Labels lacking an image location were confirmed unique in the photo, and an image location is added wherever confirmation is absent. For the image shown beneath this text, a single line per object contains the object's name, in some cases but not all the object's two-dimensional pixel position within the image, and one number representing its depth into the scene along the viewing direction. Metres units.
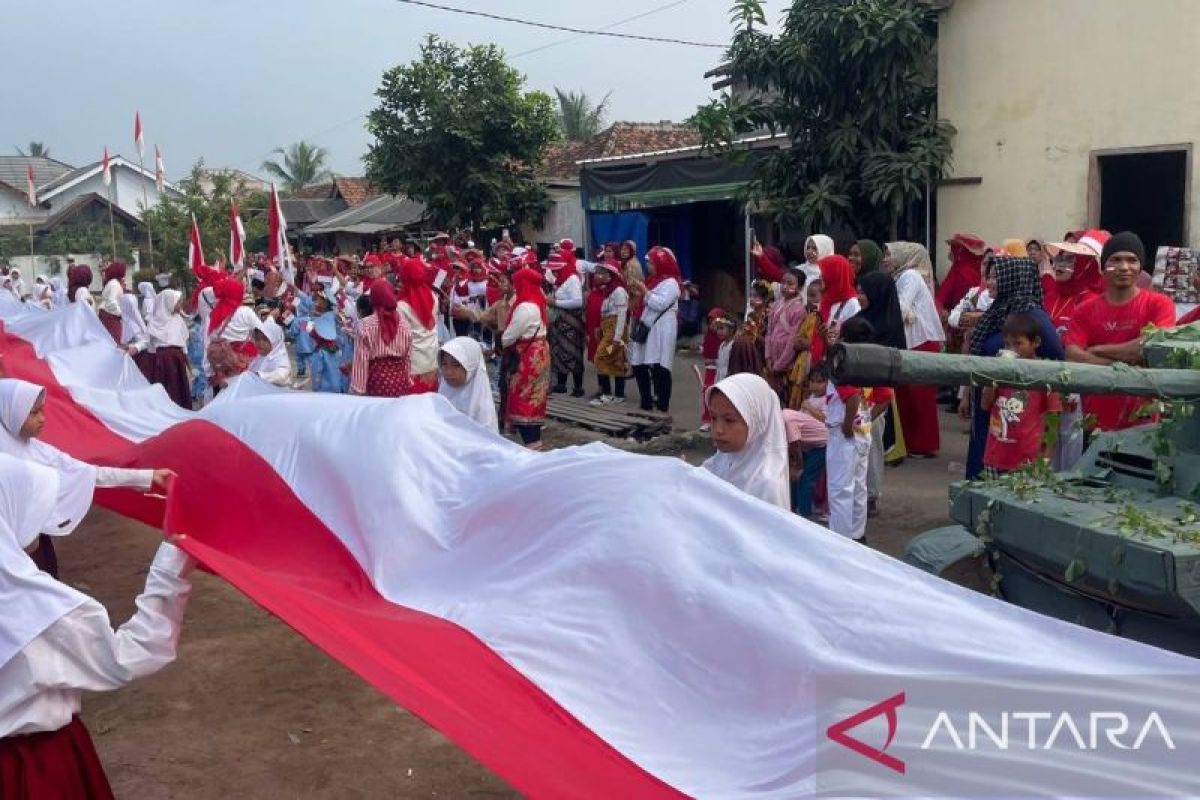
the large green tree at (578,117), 42.96
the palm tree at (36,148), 78.81
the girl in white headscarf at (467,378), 7.39
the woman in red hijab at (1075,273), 7.77
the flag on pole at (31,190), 41.19
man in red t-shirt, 6.17
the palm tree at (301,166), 57.92
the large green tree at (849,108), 11.66
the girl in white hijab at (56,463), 4.00
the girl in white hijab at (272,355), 8.30
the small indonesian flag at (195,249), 15.30
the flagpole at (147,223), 31.15
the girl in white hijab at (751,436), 4.30
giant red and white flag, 2.82
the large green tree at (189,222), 31.02
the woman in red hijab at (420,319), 8.77
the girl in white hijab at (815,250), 9.52
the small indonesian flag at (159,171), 29.59
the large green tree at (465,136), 22.19
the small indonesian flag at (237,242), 14.86
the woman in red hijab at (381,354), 8.50
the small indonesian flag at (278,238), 14.12
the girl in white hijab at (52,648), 3.15
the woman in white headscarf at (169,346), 12.30
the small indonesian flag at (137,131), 25.39
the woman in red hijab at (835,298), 8.13
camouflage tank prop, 3.31
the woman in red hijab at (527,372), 9.80
